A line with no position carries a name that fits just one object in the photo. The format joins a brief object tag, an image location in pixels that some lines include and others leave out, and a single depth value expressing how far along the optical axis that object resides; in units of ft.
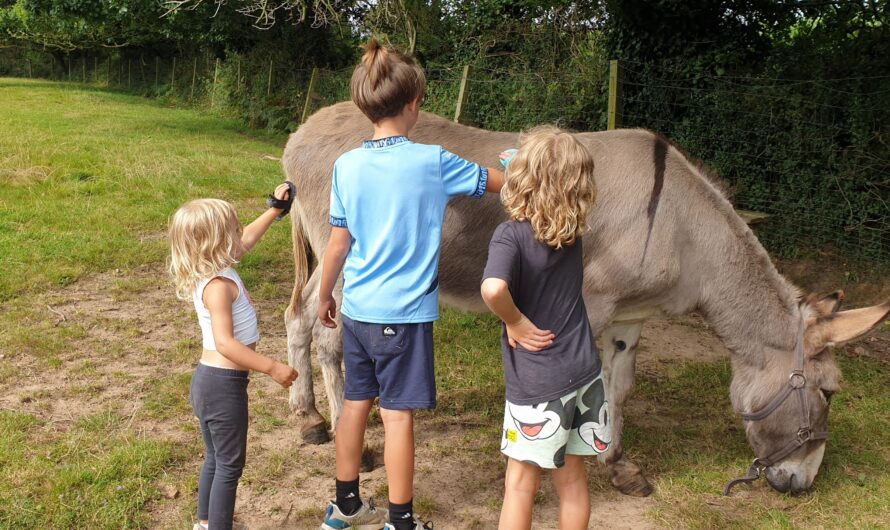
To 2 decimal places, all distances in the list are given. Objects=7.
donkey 11.32
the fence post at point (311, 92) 42.08
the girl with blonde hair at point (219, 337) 8.12
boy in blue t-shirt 8.56
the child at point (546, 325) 7.79
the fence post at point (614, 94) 23.31
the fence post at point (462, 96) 30.17
